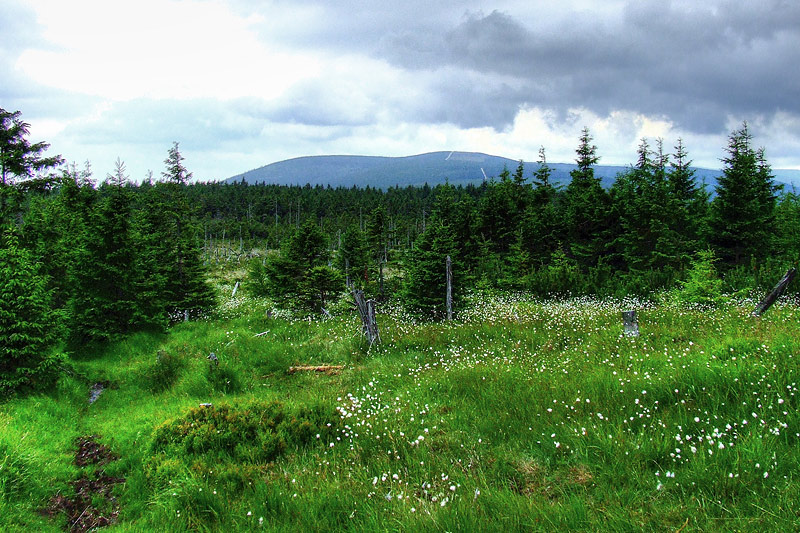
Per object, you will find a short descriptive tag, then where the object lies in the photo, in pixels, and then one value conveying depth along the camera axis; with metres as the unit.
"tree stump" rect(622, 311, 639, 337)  9.84
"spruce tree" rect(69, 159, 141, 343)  13.96
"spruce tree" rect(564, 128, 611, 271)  28.64
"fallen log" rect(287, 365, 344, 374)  10.47
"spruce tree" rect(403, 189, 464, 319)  17.22
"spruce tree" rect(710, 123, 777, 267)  23.50
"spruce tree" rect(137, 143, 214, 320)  18.97
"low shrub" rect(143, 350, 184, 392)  10.85
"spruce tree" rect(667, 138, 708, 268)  25.45
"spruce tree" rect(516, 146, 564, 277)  32.34
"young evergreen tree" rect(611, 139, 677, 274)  24.31
